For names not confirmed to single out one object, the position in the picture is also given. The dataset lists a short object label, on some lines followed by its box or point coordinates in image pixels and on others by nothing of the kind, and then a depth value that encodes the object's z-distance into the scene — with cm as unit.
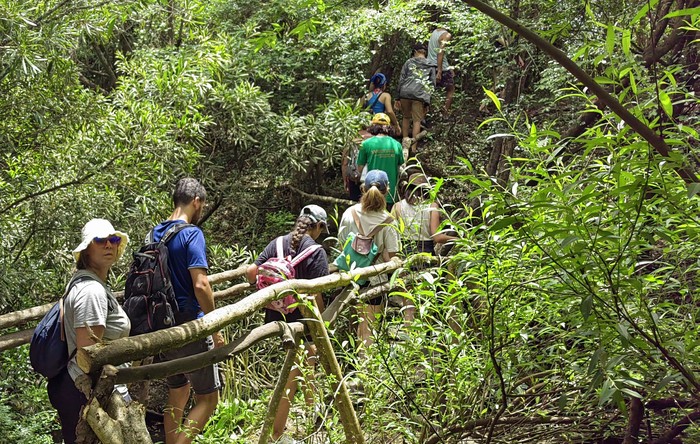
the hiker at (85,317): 349
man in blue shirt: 419
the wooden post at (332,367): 339
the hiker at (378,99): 1006
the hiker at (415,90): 1057
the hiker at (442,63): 1063
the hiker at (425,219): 593
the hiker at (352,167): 919
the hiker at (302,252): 477
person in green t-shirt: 836
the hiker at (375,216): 561
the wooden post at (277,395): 336
